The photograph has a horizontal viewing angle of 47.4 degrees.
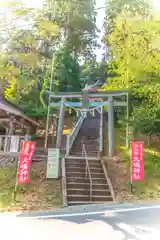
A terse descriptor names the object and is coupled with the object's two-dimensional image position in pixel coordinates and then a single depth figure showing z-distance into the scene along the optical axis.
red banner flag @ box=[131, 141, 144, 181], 5.42
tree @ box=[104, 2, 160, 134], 6.73
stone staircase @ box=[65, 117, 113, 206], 5.07
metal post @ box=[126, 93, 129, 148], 7.55
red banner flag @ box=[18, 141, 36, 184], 5.00
